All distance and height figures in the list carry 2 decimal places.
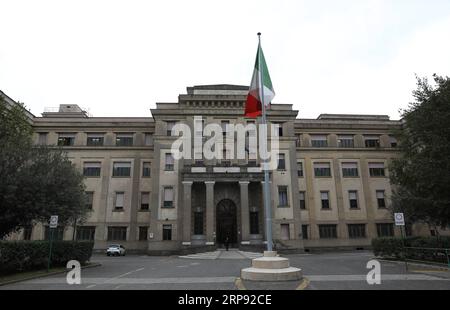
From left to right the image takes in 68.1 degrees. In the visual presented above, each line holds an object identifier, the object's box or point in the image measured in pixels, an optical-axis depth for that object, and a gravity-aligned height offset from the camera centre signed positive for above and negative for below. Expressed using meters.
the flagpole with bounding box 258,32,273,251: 13.99 +1.74
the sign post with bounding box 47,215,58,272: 17.72 +0.59
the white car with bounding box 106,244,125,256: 38.06 -1.97
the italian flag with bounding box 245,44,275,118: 15.20 +6.32
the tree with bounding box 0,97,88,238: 17.77 +2.91
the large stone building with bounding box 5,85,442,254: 39.06 +6.08
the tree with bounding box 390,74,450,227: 17.78 +4.13
